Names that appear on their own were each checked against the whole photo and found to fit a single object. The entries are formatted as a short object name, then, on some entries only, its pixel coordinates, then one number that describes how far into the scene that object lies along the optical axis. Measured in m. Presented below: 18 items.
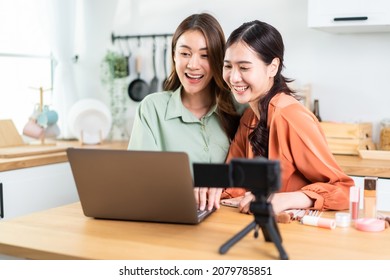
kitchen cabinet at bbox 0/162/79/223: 2.85
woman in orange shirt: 1.64
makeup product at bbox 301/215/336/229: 1.45
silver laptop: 1.40
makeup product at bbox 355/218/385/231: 1.43
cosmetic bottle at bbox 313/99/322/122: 3.24
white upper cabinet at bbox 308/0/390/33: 2.88
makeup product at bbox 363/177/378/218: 1.54
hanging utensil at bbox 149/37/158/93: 3.74
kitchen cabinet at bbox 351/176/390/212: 2.66
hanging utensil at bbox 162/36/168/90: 3.72
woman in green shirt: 1.99
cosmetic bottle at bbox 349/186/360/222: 1.54
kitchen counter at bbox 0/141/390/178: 2.67
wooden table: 1.25
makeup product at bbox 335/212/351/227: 1.46
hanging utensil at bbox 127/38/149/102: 3.79
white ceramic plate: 3.63
